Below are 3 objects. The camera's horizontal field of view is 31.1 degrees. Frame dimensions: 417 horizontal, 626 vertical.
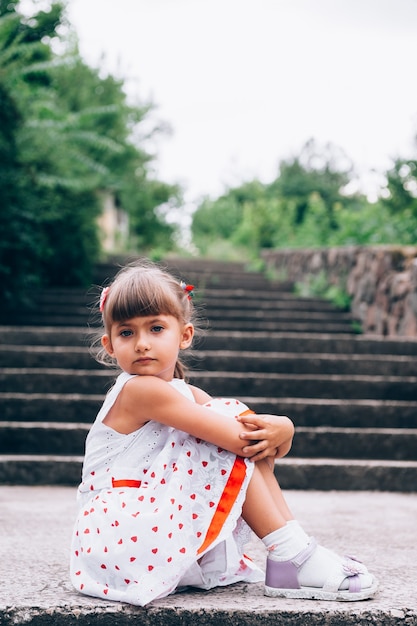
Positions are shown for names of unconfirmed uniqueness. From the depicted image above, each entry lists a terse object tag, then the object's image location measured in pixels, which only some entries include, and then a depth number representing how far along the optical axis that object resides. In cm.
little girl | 175
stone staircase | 357
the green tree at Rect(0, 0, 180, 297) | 621
